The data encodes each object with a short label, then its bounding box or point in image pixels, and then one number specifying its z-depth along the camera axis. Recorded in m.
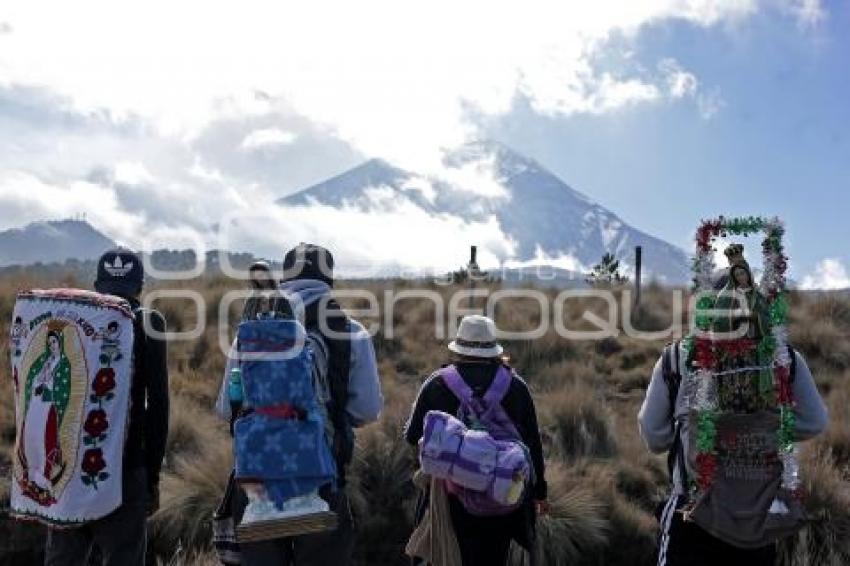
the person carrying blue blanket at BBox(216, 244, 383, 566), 4.36
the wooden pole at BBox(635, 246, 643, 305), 19.94
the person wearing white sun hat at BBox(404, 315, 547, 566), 5.00
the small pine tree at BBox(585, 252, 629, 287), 29.39
